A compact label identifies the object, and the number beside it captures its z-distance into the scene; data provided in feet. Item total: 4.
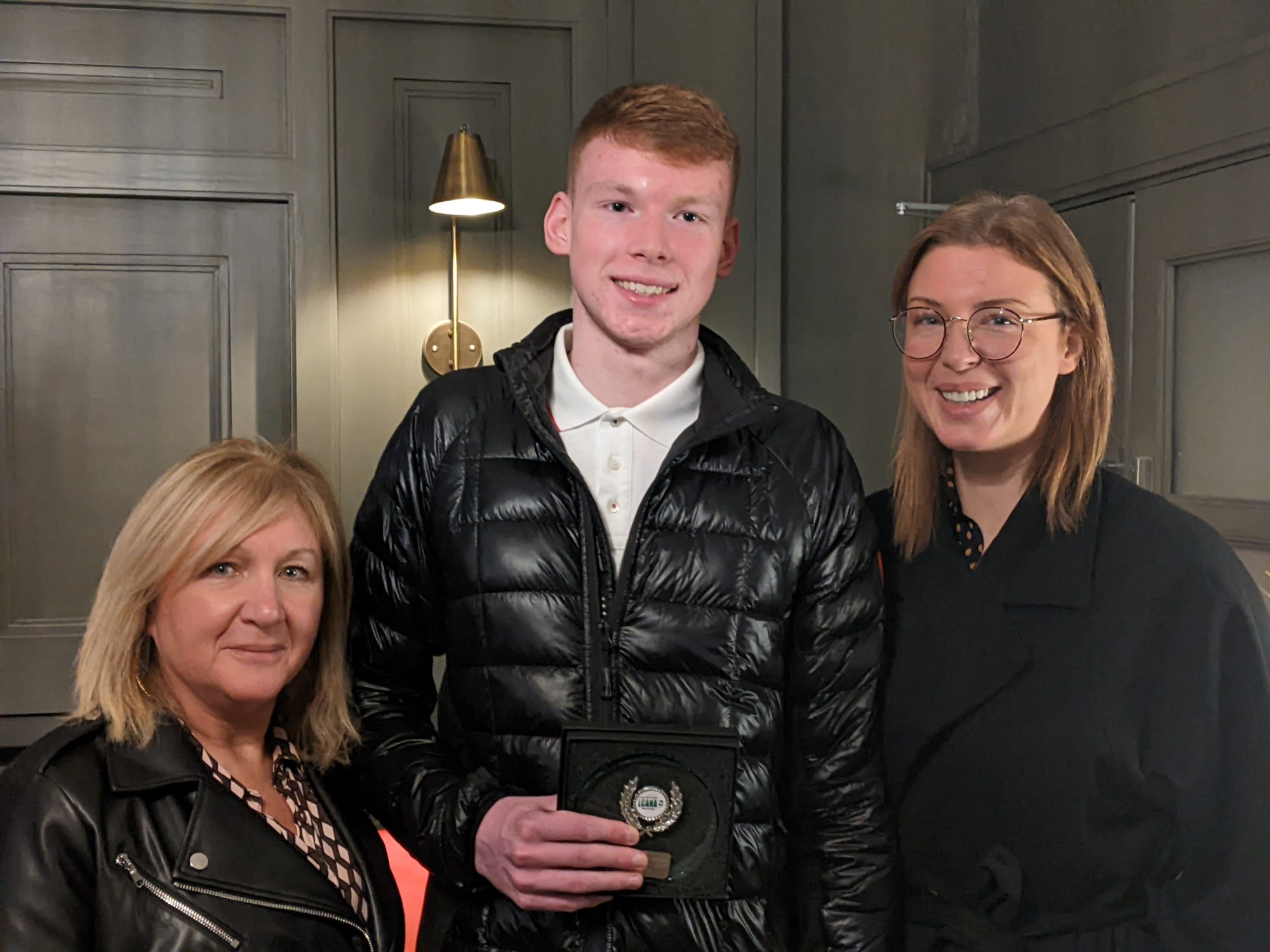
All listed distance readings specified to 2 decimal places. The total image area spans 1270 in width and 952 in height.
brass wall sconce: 9.82
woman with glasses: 4.02
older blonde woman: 4.28
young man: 4.70
